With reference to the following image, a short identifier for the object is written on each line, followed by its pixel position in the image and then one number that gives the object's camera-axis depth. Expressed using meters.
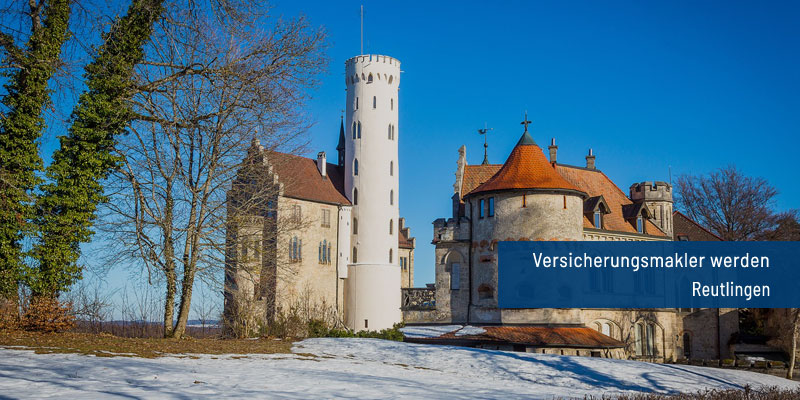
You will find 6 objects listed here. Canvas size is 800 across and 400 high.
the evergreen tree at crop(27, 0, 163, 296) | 22.53
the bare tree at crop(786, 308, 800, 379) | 40.31
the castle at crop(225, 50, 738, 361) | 37.97
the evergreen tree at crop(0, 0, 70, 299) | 21.28
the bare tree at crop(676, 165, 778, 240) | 60.66
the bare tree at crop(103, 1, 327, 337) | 23.72
